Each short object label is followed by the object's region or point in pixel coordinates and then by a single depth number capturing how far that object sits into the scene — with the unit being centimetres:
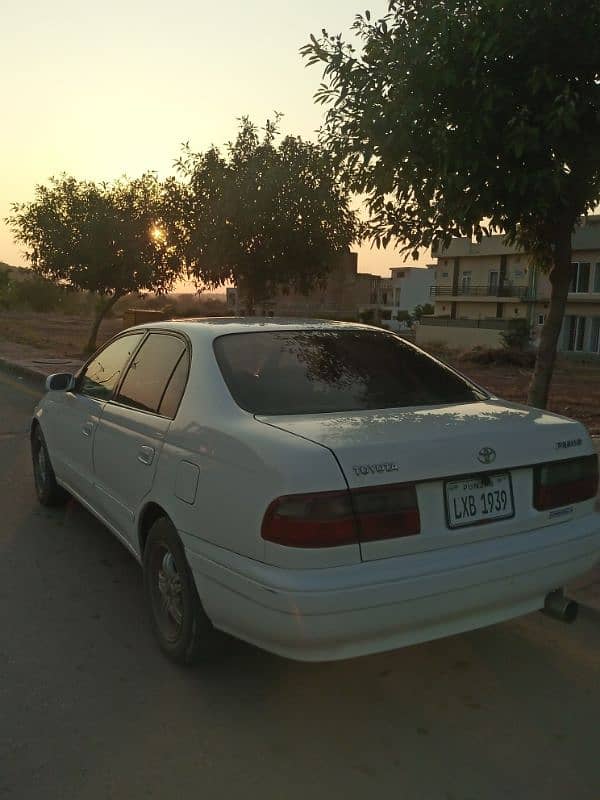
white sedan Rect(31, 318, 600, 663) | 272
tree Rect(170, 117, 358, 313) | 1584
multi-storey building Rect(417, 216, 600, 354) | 4228
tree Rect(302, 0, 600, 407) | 547
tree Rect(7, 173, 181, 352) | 2458
